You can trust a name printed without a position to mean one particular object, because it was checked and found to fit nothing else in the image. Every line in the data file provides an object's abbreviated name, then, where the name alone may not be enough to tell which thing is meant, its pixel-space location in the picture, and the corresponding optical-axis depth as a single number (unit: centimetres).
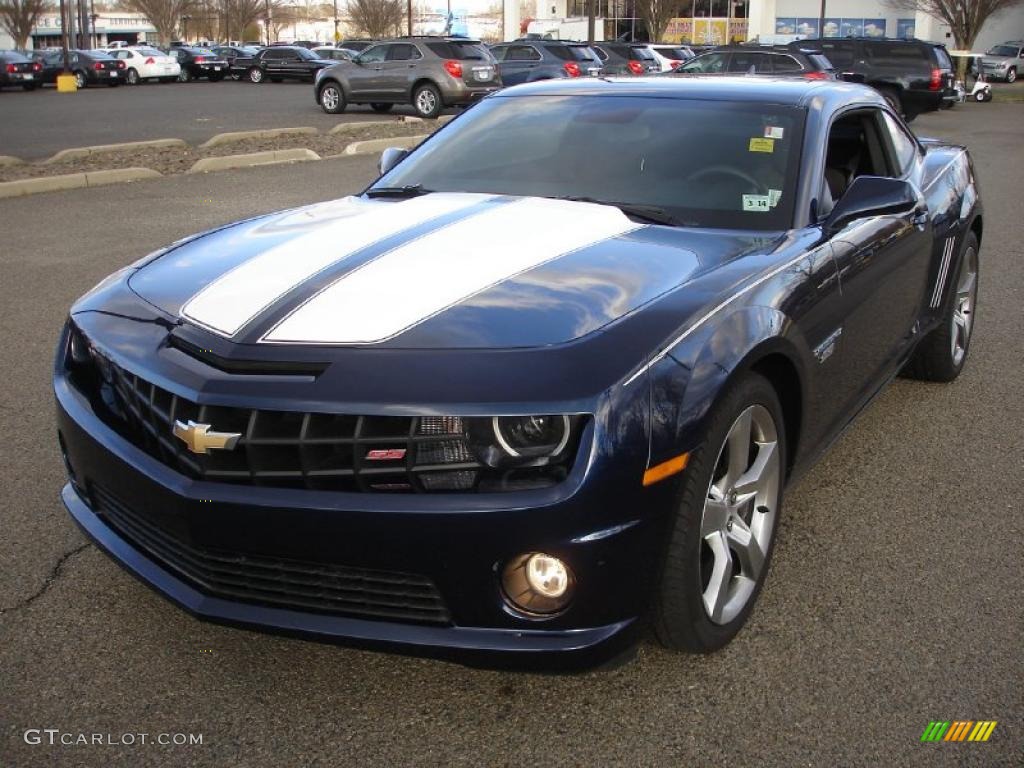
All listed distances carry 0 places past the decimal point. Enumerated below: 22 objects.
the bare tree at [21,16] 6814
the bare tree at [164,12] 8219
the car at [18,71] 3747
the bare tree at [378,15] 8319
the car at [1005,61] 4644
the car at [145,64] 4293
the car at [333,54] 4552
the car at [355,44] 5552
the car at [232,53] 4609
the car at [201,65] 4584
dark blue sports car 246
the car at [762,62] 2408
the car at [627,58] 3051
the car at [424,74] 2302
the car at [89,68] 4147
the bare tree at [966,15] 4856
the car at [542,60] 2748
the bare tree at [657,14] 6025
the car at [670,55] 3325
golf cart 3453
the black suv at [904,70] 2561
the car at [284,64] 4298
